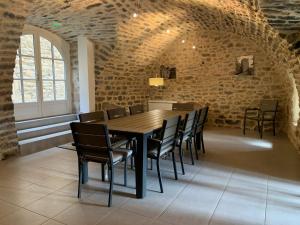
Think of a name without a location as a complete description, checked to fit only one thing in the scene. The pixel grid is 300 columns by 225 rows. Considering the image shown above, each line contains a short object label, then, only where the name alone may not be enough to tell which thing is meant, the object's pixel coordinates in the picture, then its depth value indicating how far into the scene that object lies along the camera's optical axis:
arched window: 4.83
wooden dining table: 2.55
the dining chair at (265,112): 5.80
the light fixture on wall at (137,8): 4.34
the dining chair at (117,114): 3.60
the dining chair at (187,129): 3.31
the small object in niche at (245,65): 6.41
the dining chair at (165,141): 2.72
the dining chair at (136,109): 4.23
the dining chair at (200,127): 3.94
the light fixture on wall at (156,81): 7.08
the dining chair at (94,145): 2.35
